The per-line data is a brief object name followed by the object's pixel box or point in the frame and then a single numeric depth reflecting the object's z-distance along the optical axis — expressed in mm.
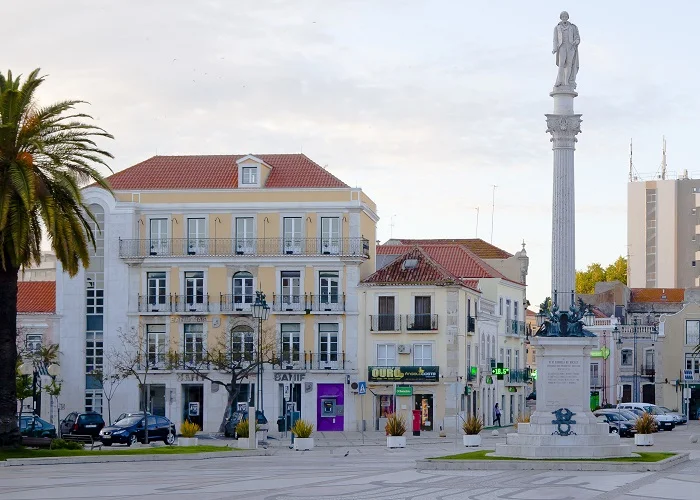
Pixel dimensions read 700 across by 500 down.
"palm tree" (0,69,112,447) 46188
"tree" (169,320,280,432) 74562
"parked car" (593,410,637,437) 67625
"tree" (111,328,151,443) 76812
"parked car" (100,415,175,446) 58312
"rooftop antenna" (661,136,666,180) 154500
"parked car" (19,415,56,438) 60362
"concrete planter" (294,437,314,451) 56719
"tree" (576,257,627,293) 150000
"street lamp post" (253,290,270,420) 58781
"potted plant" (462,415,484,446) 54281
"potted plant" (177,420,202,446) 55656
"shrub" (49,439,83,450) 48281
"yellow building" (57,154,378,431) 77938
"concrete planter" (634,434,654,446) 54094
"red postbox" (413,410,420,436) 72688
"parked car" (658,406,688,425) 85912
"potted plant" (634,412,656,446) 54156
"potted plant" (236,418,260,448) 55781
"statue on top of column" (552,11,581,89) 45656
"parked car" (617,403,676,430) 81875
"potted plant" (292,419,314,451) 56531
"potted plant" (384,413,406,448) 56656
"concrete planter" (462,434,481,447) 54281
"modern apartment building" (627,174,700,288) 144000
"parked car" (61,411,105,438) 65312
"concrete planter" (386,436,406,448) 56594
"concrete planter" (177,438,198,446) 55584
